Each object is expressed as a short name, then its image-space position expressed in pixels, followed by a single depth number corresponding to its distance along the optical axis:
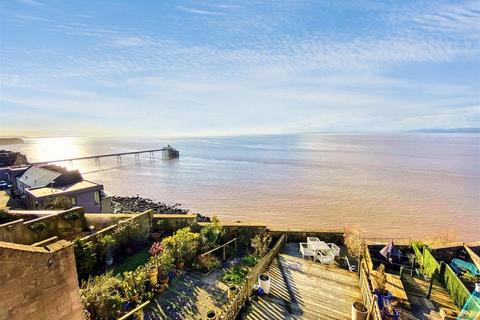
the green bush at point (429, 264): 10.42
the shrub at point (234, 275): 9.88
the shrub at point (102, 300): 7.06
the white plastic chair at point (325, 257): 11.78
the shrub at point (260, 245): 11.78
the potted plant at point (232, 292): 8.50
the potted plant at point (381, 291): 8.49
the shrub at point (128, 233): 11.17
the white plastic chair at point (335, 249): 12.12
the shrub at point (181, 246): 10.57
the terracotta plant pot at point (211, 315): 7.15
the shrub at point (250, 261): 11.13
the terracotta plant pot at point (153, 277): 9.07
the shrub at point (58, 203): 17.67
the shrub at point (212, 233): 11.73
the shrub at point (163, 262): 9.63
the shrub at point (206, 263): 10.59
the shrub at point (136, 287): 8.17
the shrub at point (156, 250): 10.57
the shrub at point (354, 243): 11.46
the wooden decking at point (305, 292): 8.39
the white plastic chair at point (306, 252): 12.20
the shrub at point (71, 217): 9.60
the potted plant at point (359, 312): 7.73
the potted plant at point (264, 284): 9.16
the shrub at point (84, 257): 9.02
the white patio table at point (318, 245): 12.01
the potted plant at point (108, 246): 10.23
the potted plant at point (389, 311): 7.99
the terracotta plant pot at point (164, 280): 9.37
